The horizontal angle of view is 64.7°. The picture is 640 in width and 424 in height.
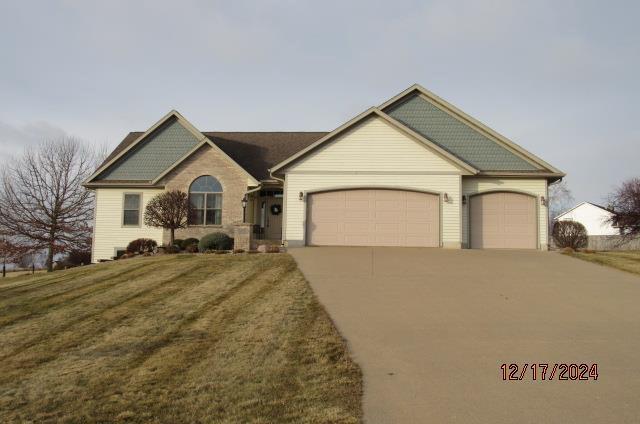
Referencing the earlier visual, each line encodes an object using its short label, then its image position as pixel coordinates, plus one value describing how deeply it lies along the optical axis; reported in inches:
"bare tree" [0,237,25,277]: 1094.4
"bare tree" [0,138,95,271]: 1122.7
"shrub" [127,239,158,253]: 853.2
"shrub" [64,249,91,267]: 1034.0
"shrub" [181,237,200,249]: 815.7
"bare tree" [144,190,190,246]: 759.7
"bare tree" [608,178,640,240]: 1227.2
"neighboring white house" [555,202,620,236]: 2333.9
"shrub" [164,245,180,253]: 748.0
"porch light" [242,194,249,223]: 840.3
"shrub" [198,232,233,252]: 779.4
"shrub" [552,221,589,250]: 893.8
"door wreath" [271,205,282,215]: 912.3
